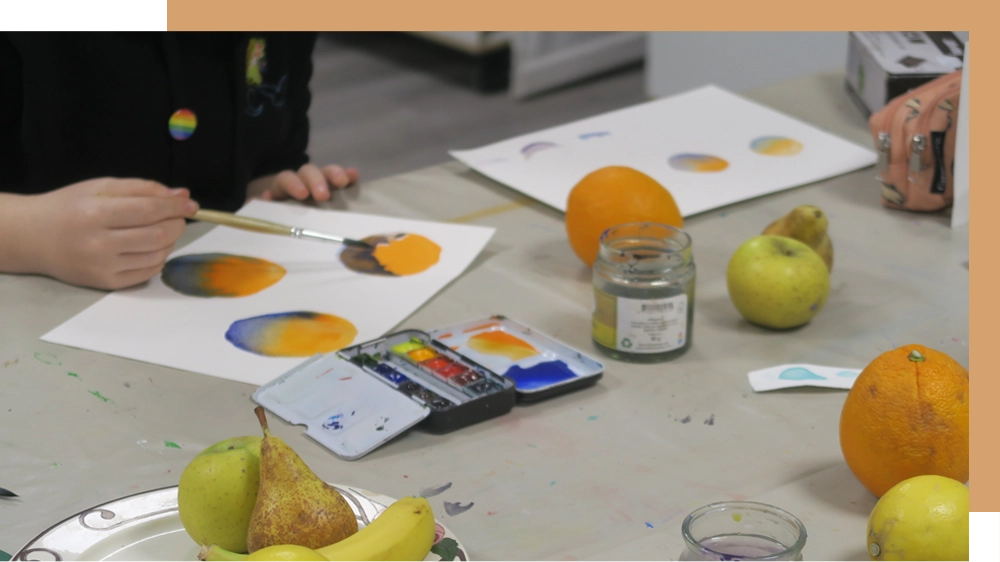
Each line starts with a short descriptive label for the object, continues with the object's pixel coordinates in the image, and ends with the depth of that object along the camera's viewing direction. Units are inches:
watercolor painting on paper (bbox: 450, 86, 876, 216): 81.0
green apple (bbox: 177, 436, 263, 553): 60.5
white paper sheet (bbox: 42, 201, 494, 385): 70.0
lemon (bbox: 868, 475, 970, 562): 59.3
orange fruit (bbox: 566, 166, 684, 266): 72.5
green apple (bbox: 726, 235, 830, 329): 70.3
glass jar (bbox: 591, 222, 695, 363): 68.8
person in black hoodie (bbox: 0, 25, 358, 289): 80.7
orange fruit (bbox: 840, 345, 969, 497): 62.2
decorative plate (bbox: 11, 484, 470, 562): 60.9
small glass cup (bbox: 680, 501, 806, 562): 60.2
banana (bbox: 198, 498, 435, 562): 59.5
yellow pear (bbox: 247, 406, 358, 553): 59.8
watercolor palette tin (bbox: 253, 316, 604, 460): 66.2
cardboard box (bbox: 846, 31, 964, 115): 83.0
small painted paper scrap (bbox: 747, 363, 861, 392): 68.3
